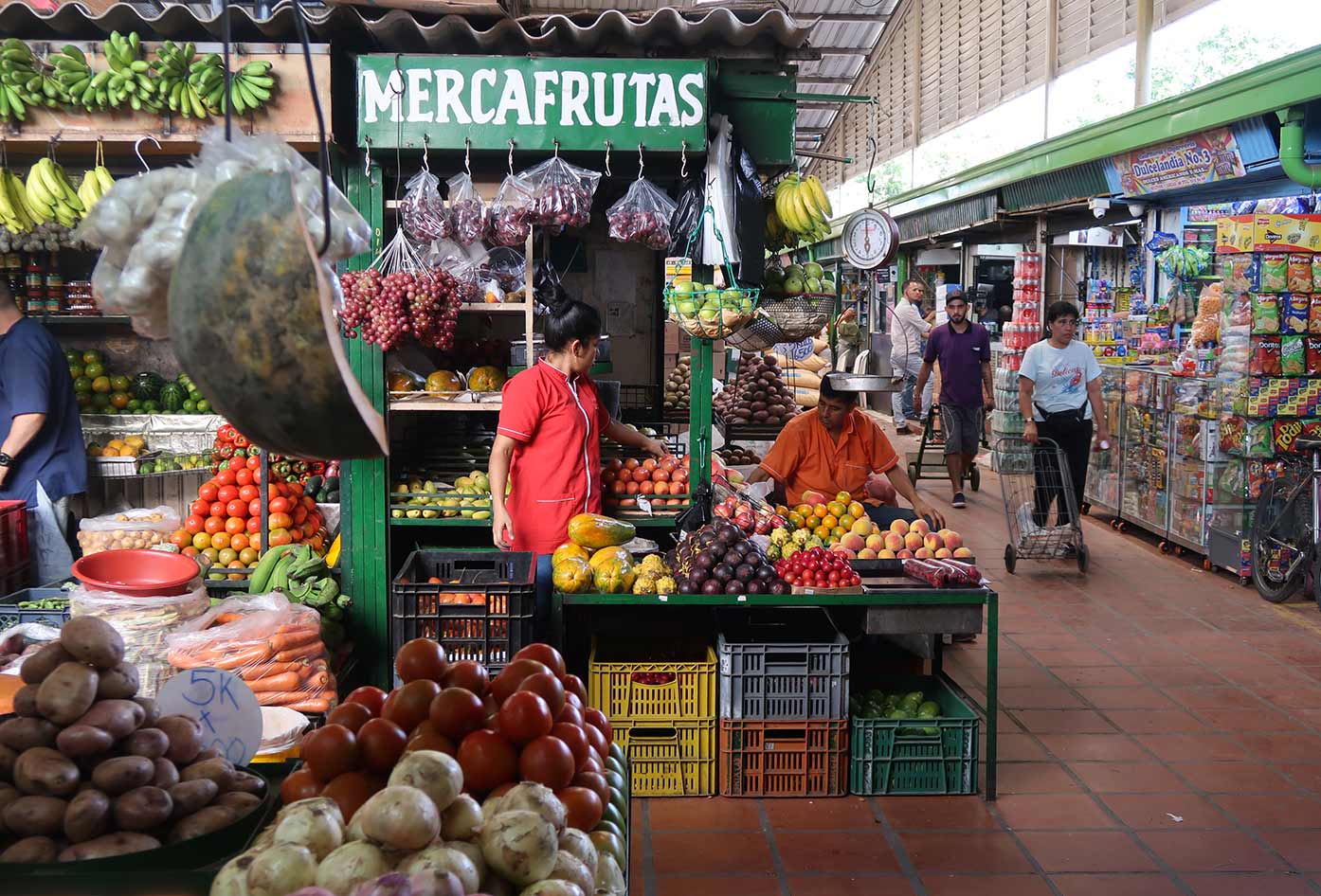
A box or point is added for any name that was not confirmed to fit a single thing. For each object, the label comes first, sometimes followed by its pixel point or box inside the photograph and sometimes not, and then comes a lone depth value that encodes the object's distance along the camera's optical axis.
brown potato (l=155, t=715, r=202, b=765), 2.31
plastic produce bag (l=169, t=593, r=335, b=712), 3.96
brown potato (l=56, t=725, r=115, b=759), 2.13
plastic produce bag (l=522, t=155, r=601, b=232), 4.93
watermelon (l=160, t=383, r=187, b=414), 6.47
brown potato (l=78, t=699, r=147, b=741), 2.18
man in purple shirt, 10.51
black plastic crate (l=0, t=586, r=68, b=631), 4.52
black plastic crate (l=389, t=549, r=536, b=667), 4.36
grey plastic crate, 4.45
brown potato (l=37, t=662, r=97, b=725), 2.19
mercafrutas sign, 4.93
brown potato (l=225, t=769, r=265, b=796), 2.29
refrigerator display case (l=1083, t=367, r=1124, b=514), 9.70
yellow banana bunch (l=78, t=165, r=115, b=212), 4.75
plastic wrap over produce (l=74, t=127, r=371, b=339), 1.92
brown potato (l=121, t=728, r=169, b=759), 2.20
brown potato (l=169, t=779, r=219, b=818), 2.14
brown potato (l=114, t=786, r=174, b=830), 2.04
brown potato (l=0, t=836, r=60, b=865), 1.94
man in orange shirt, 6.11
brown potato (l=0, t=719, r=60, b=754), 2.15
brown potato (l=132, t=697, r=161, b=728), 2.31
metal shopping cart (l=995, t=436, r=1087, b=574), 8.33
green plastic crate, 4.51
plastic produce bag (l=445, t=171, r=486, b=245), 5.01
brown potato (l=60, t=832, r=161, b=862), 1.96
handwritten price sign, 2.49
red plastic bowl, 4.08
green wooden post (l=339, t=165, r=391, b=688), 5.22
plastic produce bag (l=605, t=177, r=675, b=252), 5.05
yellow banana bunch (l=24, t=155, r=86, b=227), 4.85
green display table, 4.46
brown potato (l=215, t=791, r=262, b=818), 2.18
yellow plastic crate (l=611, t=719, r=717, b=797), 4.52
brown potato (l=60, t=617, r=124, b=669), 2.28
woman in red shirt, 4.82
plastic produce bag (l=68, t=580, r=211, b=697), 3.94
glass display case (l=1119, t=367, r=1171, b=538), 8.95
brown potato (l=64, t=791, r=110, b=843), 2.01
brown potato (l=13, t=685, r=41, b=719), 2.22
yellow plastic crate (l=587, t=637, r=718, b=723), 4.47
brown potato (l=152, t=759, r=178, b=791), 2.17
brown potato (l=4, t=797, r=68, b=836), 2.01
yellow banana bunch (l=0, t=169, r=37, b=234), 4.89
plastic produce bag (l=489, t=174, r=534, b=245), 4.94
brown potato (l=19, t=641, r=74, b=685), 2.30
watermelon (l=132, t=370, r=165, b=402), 6.50
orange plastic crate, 4.50
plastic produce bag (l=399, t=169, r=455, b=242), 4.95
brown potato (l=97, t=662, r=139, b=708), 2.28
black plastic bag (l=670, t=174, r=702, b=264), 5.00
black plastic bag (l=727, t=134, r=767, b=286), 5.09
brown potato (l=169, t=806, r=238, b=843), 2.07
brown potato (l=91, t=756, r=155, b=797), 2.09
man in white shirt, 14.38
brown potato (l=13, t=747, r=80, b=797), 2.06
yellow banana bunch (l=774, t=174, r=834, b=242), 5.30
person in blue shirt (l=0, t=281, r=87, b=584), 5.41
